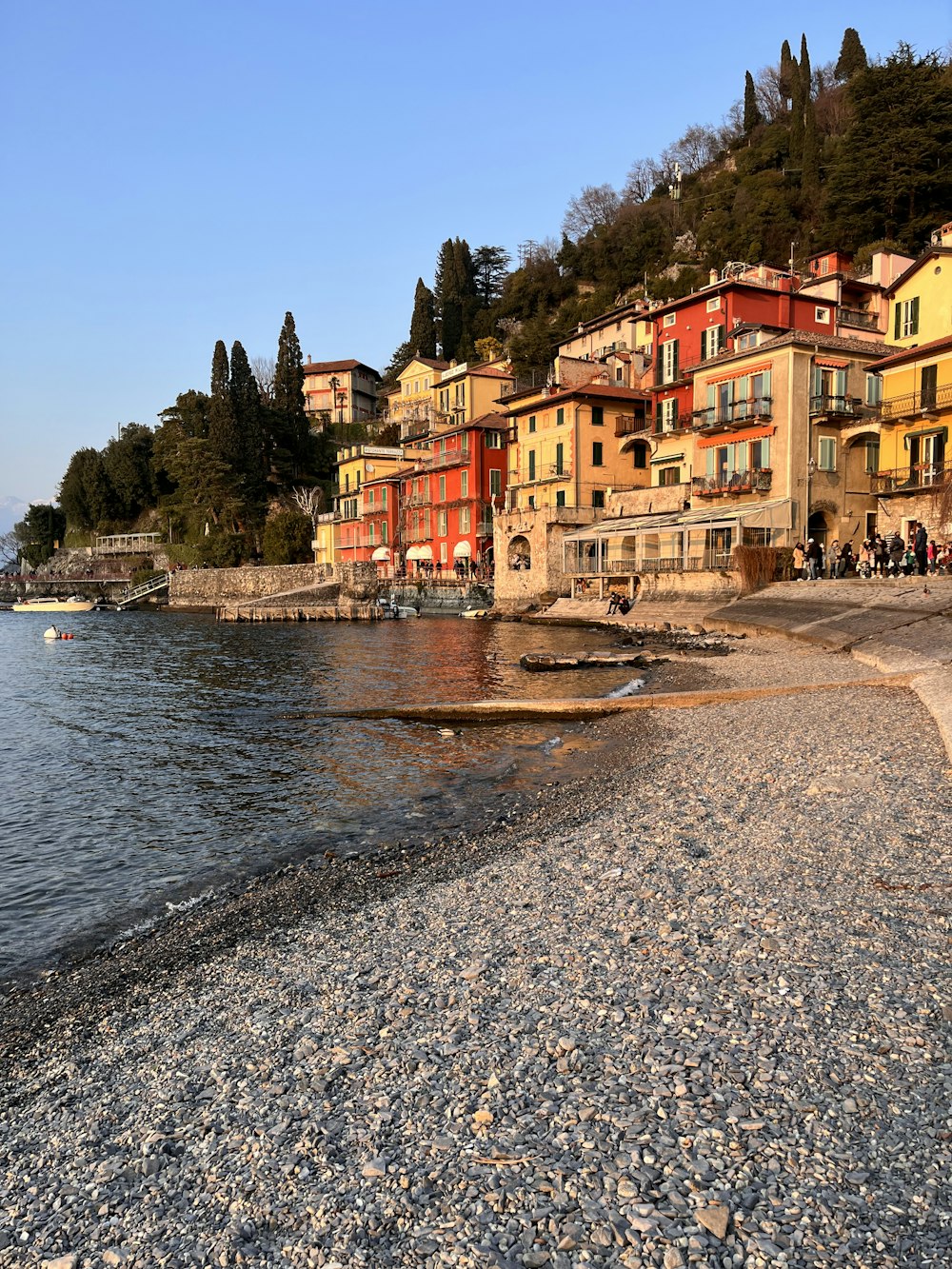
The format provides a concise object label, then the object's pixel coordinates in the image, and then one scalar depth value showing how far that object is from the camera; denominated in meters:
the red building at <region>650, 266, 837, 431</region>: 42.25
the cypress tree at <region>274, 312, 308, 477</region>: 90.81
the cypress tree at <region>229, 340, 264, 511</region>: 81.31
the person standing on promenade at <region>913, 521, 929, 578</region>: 28.11
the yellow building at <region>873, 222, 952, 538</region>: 33.41
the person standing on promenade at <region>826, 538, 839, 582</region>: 33.78
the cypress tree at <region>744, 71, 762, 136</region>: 87.01
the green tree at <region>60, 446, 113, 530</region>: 105.75
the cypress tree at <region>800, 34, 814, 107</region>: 77.94
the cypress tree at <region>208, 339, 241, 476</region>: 79.69
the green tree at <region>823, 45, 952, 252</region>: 51.53
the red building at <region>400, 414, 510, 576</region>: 60.84
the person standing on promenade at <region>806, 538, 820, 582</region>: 31.89
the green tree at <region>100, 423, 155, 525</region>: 104.38
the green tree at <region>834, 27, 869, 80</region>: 85.44
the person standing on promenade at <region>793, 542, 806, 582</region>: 33.56
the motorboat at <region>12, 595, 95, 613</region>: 84.81
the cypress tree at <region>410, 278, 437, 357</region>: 93.69
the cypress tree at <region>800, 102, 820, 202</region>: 66.88
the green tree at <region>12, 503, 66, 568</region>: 119.62
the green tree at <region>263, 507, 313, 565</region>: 79.25
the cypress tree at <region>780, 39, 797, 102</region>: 87.88
